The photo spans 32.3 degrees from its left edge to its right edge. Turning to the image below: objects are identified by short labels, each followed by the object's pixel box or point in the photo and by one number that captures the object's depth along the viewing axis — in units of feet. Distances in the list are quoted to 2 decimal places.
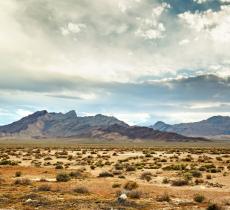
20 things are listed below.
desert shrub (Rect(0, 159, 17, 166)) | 153.17
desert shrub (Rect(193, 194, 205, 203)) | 68.03
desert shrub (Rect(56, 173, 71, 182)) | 96.37
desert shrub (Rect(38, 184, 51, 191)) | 79.71
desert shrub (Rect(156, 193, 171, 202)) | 68.85
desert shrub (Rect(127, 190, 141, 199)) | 71.55
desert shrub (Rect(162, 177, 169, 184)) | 95.83
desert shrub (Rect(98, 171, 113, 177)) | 108.99
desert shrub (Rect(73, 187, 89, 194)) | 77.36
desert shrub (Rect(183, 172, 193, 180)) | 102.83
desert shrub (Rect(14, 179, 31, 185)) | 90.39
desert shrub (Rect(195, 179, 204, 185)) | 94.10
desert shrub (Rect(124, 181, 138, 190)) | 84.05
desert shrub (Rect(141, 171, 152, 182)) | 101.74
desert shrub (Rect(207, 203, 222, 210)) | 58.15
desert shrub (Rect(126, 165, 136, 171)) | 126.11
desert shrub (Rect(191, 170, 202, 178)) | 108.13
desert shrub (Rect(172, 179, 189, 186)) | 90.53
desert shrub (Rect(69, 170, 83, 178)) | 107.14
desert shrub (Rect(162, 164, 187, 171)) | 130.34
